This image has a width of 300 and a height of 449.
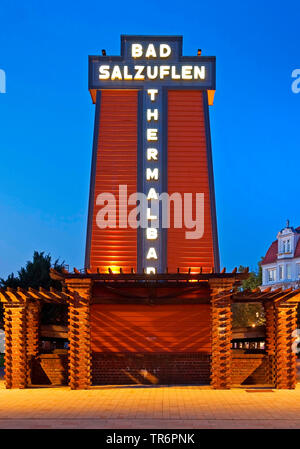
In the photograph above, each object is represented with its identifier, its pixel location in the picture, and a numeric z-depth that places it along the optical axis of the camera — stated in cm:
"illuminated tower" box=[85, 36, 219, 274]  2606
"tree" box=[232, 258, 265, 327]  6219
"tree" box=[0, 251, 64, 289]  4275
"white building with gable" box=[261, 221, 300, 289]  6646
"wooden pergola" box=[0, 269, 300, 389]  2197
